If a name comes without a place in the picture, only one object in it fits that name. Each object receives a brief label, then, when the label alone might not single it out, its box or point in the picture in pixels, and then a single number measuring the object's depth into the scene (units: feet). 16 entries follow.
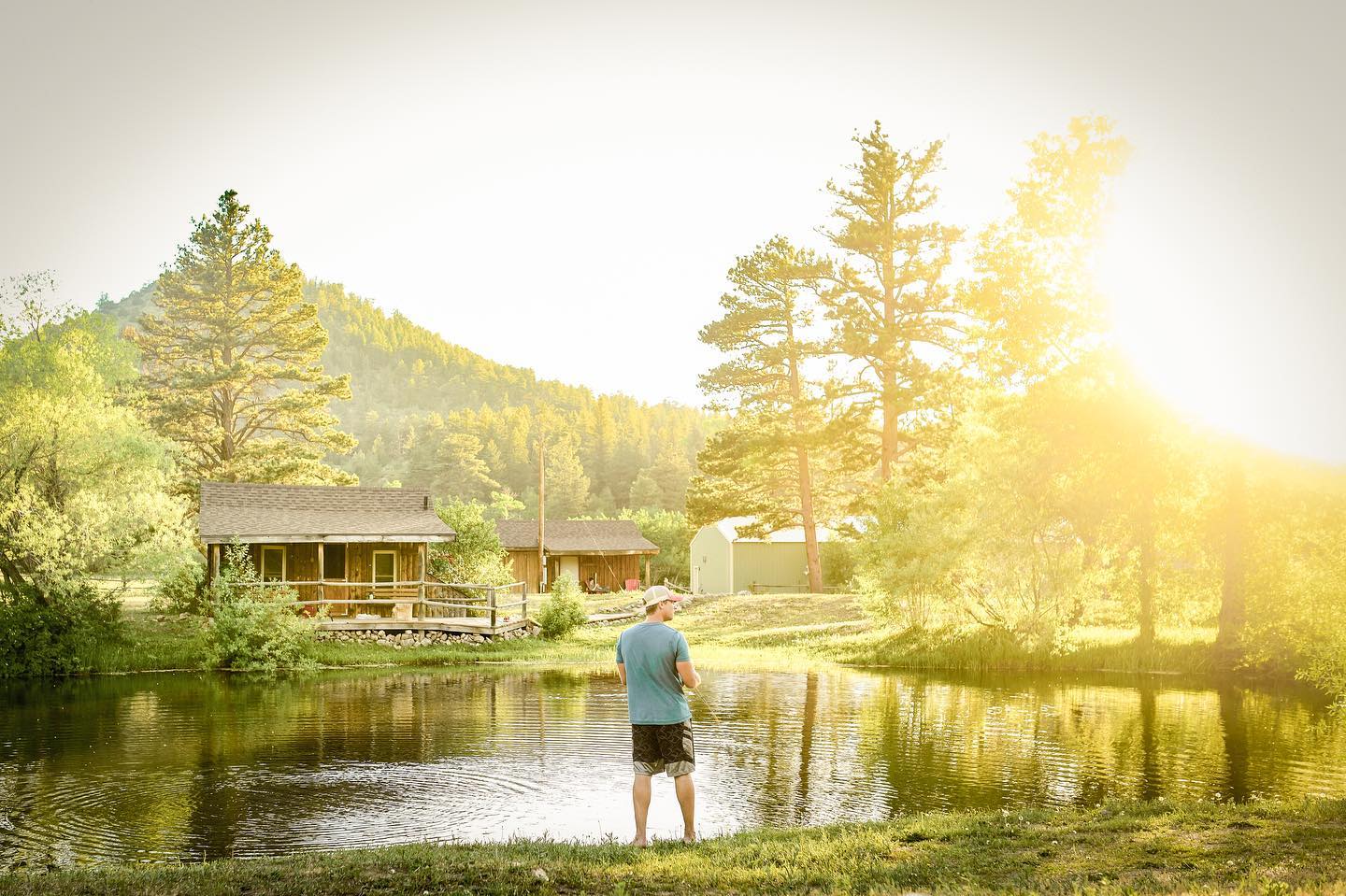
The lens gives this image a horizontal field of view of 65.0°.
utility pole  181.29
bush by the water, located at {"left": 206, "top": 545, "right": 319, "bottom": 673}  88.58
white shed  173.68
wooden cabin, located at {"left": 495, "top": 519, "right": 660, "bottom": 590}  199.62
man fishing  27.40
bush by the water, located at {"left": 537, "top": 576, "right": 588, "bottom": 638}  108.99
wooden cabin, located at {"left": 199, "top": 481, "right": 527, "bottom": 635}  106.11
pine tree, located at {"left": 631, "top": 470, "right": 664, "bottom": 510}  340.39
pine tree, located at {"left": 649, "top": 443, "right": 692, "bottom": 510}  344.28
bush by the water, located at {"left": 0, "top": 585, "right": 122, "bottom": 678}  86.48
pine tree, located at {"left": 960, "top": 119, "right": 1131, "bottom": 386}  80.43
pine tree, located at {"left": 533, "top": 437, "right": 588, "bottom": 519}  357.41
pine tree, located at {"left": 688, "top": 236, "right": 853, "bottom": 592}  149.79
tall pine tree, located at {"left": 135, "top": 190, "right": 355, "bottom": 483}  147.33
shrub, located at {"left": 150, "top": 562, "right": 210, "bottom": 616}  104.27
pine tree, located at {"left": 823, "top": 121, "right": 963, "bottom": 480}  139.74
